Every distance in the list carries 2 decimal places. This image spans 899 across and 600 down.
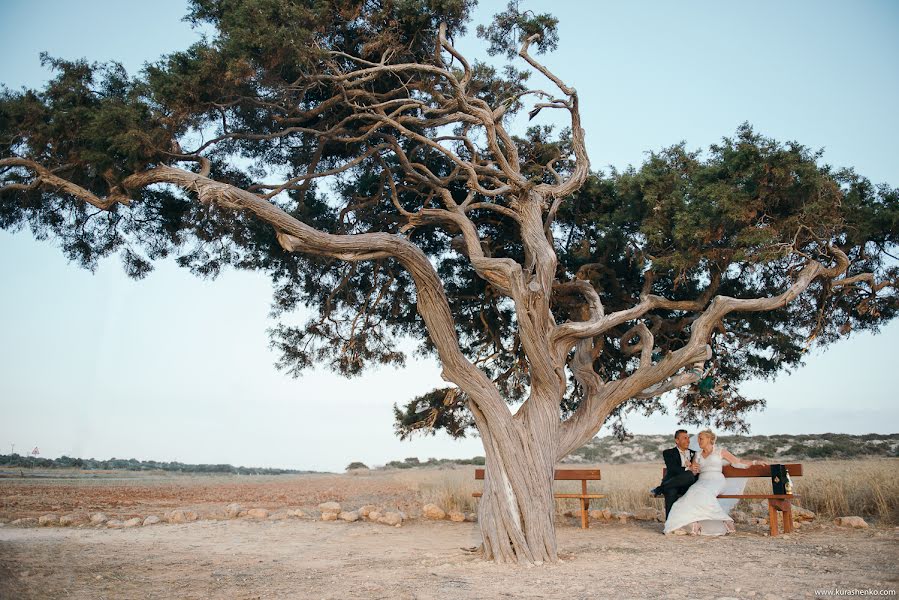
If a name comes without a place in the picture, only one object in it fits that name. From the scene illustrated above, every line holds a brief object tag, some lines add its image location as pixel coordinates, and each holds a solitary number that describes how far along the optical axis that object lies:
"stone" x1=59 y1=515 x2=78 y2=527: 11.37
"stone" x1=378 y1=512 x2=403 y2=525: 12.46
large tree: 8.54
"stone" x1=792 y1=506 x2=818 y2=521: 11.80
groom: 10.58
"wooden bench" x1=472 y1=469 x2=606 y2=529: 11.98
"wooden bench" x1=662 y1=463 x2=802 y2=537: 10.07
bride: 10.28
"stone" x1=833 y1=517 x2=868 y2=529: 10.65
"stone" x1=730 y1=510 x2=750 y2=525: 12.09
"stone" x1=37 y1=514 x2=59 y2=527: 11.39
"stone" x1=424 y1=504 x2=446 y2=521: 13.46
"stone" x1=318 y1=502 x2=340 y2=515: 13.21
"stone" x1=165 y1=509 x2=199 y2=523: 12.24
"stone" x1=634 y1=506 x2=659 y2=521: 12.95
